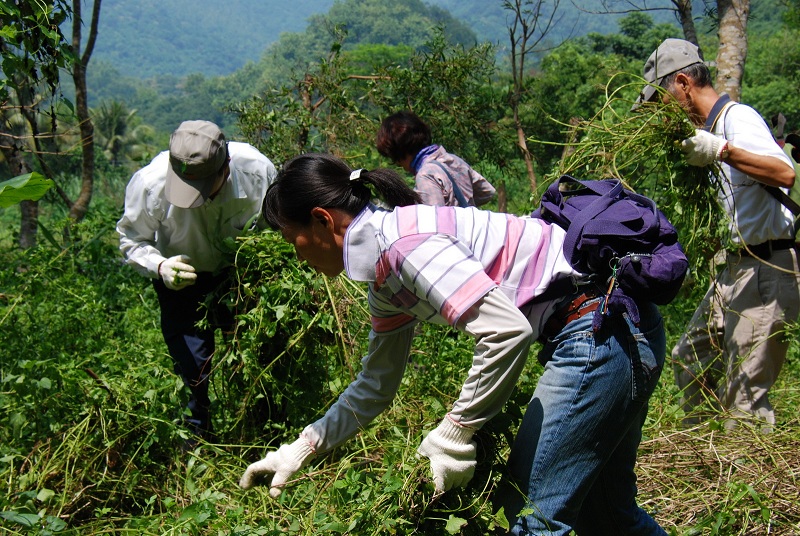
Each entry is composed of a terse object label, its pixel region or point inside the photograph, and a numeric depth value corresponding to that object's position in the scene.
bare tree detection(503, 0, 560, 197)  6.60
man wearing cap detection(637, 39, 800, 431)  2.80
